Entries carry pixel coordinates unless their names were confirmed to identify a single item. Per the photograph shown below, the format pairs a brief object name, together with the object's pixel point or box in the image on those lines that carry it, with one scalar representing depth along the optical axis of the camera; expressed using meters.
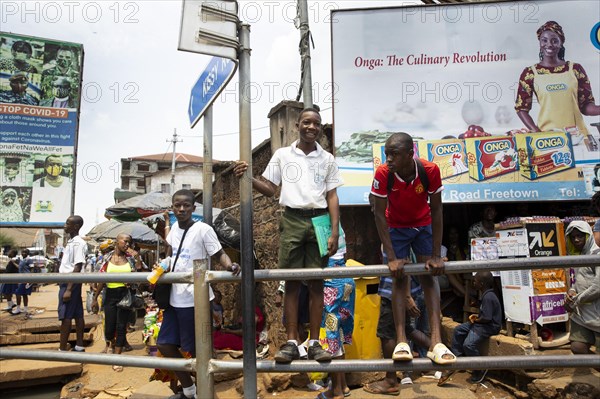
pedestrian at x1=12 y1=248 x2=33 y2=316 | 11.00
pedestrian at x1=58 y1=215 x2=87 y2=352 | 5.64
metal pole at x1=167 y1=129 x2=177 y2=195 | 27.62
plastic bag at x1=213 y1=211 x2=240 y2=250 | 6.44
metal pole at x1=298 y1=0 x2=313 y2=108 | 6.09
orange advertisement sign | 4.62
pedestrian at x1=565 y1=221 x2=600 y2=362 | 3.74
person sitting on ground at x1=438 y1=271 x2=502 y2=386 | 4.49
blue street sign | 2.28
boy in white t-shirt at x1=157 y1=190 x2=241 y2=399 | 3.35
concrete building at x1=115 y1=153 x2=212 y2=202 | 42.62
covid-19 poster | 6.24
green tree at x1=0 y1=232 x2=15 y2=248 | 37.80
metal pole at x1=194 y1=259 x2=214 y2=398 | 2.56
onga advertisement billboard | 6.11
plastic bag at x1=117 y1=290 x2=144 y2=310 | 6.26
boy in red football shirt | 2.75
